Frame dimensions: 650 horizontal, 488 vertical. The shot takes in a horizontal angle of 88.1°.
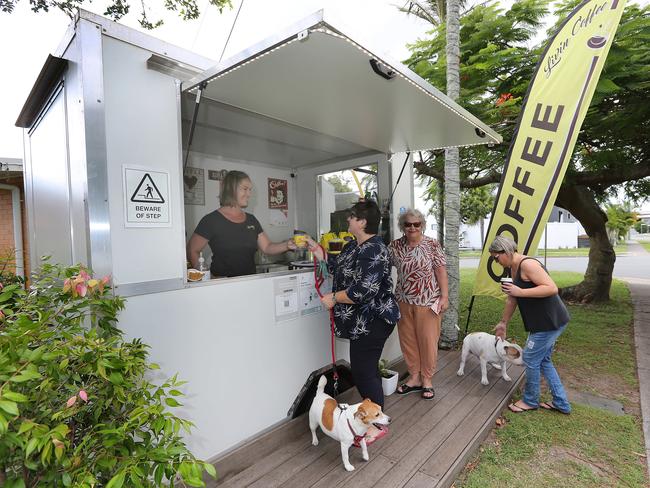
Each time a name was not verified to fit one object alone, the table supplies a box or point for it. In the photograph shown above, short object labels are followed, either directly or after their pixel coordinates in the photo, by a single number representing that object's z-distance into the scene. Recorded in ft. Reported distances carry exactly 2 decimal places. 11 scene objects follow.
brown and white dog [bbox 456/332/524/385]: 10.36
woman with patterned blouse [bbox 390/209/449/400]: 9.55
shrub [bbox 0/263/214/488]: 2.63
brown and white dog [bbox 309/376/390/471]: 6.50
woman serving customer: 8.13
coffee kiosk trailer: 5.39
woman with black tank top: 8.77
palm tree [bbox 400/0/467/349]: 13.79
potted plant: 10.00
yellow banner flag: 10.63
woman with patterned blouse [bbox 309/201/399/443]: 7.54
